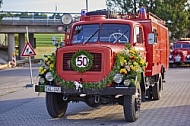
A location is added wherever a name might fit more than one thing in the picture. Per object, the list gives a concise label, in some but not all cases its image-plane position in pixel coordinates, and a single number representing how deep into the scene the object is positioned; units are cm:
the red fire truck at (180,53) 3712
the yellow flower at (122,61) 1032
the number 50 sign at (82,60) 1045
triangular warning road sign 2142
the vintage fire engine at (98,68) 1030
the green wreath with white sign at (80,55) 1041
